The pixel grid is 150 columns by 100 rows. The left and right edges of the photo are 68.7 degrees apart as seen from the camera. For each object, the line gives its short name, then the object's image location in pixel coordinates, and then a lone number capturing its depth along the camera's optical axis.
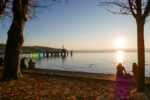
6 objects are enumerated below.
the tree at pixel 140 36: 3.95
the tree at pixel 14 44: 7.27
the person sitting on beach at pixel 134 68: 7.64
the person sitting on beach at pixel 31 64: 13.04
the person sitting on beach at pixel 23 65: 11.93
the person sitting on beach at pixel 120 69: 8.47
